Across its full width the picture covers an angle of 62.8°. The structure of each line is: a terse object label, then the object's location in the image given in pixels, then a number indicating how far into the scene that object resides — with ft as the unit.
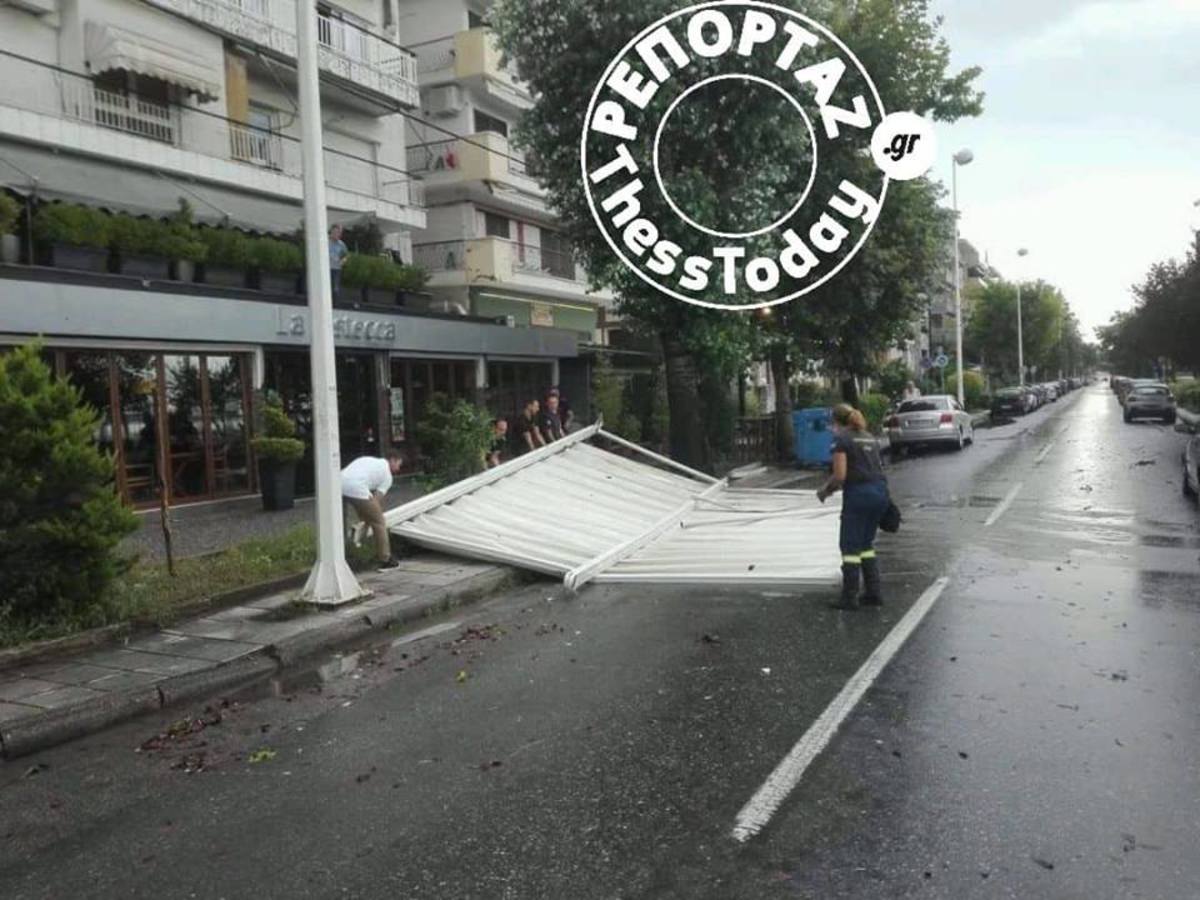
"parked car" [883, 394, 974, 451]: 84.33
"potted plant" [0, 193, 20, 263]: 42.62
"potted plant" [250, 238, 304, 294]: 55.57
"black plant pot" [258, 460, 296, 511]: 46.21
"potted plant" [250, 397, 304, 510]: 45.85
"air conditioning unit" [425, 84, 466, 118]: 89.56
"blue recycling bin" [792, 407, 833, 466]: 72.28
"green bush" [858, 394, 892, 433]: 100.48
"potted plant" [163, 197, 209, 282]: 50.34
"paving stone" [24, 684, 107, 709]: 19.12
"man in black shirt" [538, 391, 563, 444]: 59.06
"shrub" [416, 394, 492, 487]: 45.06
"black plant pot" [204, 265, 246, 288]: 52.62
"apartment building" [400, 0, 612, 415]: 84.48
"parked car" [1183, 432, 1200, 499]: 45.29
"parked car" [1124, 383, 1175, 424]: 119.85
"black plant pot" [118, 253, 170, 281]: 47.62
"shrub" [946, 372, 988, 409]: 183.26
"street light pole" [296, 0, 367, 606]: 27.04
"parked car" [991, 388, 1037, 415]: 153.58
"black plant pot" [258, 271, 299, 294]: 55.93
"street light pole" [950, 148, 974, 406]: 127.75
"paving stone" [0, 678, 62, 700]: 19.79
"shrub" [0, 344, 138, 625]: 23.16
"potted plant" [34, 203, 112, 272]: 44.91
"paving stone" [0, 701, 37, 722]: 18.35
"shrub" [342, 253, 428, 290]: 61.98
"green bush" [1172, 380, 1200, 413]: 117.05
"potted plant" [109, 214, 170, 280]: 47.70
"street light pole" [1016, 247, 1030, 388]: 223.06
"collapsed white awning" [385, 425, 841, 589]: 31.68
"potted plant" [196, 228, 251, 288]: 52.80
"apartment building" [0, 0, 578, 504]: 44.91
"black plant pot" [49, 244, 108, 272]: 44.93
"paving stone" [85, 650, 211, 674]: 21.49
